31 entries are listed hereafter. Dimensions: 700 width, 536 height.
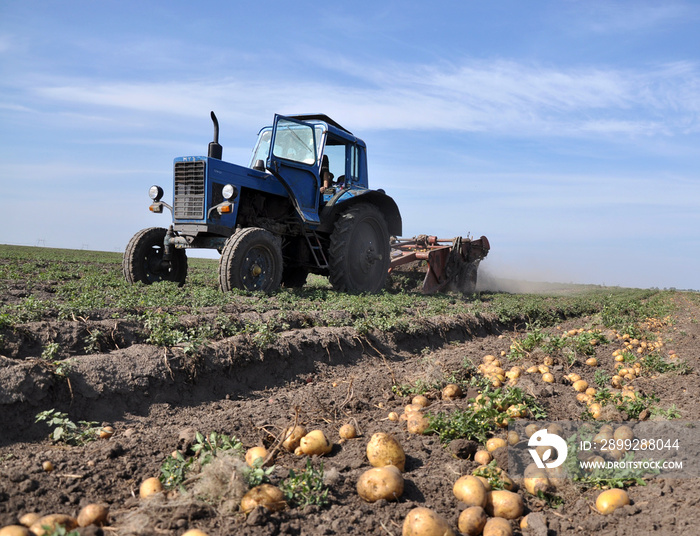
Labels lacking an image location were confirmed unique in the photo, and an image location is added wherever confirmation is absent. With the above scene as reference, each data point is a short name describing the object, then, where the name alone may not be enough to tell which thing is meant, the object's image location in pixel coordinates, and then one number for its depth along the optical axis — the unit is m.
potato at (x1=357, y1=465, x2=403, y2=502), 2.56
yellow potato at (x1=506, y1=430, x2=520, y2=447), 3.20
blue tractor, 8.73
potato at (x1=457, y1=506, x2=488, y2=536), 2.40
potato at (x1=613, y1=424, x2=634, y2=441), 3.25
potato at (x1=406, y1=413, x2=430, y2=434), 3.47
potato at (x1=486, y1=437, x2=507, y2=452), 3.15
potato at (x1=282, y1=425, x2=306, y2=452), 3.16
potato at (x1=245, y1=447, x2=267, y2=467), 2.84
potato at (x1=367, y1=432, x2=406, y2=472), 2.88
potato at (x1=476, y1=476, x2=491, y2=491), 2.68
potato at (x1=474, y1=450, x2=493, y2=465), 3.07
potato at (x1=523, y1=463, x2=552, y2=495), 2.81
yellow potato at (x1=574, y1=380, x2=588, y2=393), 4.70
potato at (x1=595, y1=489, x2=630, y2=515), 2.62
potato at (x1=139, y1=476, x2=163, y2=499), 2.57
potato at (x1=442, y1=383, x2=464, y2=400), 4.25
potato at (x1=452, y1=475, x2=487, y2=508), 2.56
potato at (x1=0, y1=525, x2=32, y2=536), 2.08
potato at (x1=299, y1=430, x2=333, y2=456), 3.09
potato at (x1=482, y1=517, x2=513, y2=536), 2.33
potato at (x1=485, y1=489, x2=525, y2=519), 2.56
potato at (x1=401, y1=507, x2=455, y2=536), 2.22
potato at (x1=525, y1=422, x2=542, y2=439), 3.31
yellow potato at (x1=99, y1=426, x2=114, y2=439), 3.72
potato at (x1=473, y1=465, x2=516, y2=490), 2.79
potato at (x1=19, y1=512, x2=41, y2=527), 2.29
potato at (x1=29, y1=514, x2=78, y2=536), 2.13
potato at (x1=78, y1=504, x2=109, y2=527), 2.31
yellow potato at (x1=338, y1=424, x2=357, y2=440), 3.40
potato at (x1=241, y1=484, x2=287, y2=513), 2.34
